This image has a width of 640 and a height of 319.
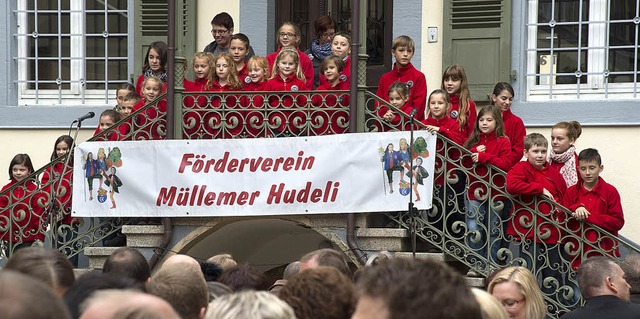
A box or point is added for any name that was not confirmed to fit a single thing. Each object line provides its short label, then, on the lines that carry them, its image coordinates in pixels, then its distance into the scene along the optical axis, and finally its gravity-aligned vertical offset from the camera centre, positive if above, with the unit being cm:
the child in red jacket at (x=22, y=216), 1106 -126
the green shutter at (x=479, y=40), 1174 +42
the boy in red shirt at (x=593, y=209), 977 -101
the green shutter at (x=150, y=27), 1259 +55
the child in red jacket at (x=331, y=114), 1037 -28
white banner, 1010 -81
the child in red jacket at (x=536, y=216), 981 -108
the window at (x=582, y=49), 1166 +34
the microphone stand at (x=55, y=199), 1070 -106
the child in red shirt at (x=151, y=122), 1072 -37
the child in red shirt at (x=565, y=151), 1034 -57
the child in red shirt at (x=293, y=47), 1098 +33
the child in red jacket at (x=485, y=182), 996 -82
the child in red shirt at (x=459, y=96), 1049 -11
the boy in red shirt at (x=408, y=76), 1083 +6
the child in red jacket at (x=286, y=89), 1046 -7
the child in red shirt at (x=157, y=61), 1173 +19
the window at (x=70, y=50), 1306 +32
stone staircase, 1012 -134
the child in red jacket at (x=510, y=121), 1030 -33
